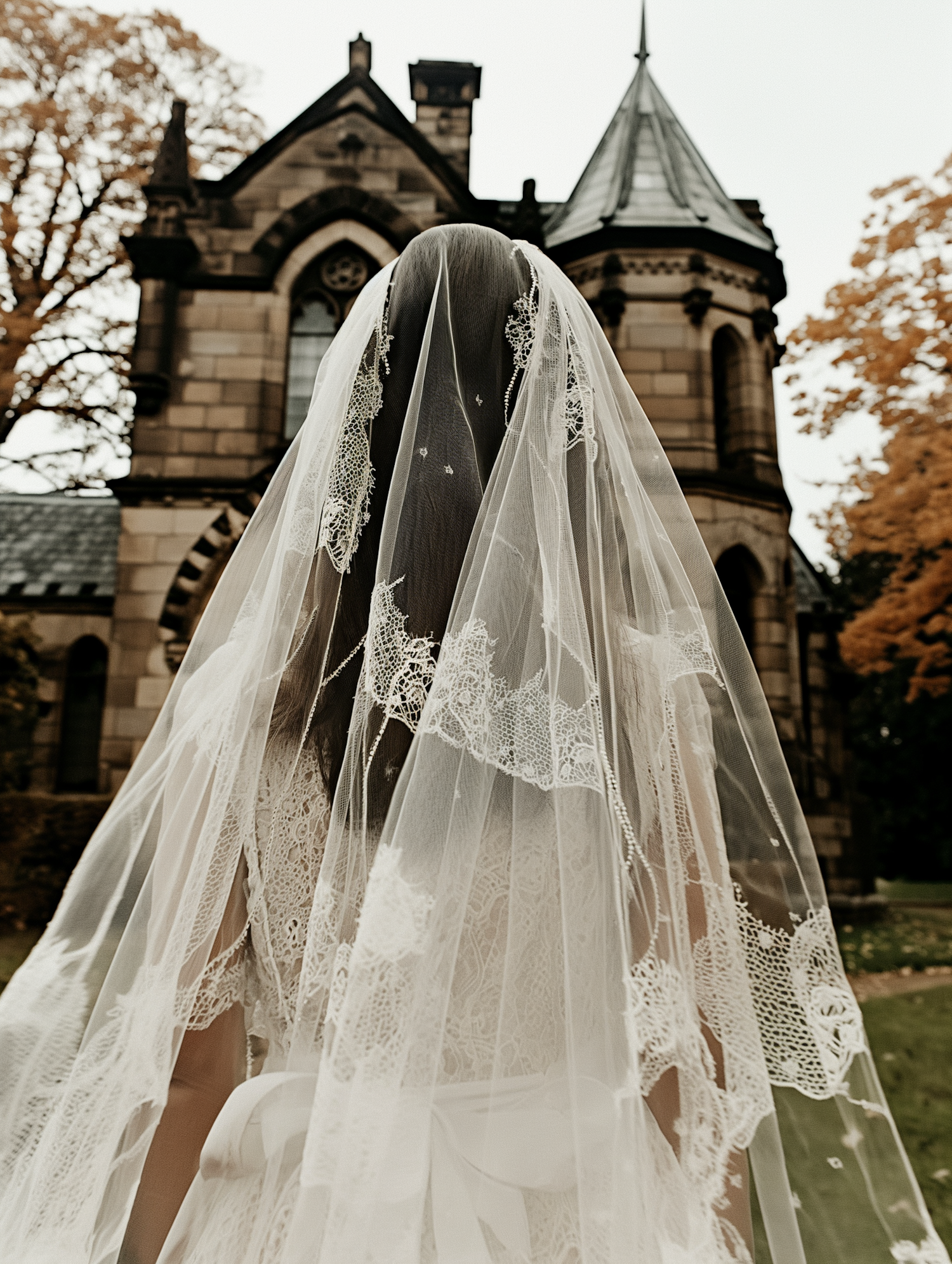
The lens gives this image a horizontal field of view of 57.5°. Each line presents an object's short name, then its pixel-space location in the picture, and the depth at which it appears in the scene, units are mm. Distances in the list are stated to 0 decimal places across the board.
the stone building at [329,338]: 10109
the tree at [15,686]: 9781
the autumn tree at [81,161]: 13594
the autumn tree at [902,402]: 9836
